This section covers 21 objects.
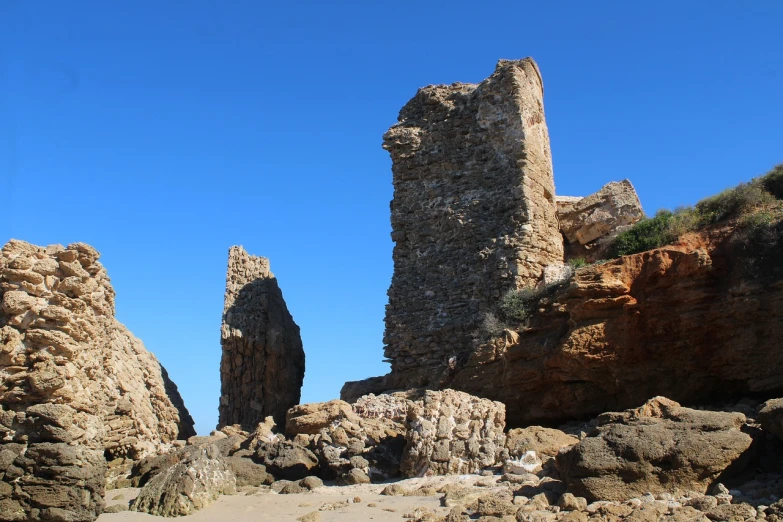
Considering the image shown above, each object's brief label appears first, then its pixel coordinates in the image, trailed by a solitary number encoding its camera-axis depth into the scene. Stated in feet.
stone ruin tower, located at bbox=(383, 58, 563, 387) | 41.91
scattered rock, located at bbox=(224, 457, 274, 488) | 31.42
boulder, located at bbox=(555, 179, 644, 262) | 47.21
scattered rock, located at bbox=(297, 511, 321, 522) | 23.91
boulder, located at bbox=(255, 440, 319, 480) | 32.40
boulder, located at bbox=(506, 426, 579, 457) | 28.99
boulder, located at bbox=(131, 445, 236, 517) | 26.23
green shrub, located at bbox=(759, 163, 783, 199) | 37.65
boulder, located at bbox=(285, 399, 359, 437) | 35.81
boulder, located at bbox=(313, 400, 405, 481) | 31.53
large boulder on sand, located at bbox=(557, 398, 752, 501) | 22.29
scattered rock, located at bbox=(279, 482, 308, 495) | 29.55
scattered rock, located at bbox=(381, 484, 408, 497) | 27.35
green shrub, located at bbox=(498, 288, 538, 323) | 38.19
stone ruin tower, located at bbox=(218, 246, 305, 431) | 48.03
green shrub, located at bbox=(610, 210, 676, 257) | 40.37
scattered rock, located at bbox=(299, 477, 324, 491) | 29.83
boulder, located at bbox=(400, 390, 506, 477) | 29.53
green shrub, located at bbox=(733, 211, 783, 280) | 31.37
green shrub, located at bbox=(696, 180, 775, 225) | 35.86
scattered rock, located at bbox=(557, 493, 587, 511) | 21.57
